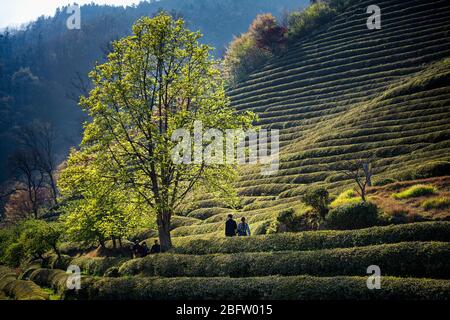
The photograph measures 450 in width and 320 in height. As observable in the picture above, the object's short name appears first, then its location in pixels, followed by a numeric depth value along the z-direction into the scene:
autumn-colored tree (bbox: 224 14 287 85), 101.19
